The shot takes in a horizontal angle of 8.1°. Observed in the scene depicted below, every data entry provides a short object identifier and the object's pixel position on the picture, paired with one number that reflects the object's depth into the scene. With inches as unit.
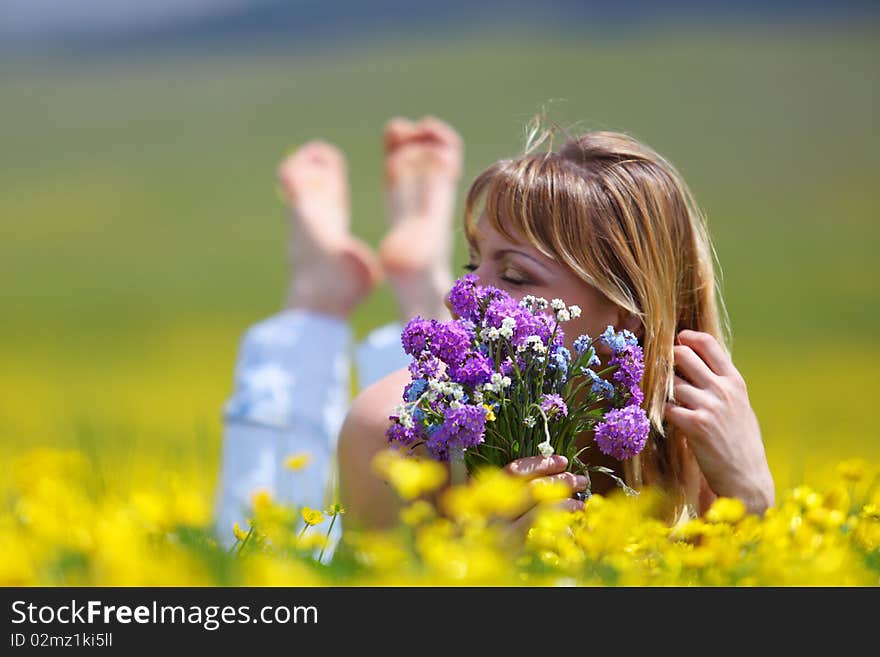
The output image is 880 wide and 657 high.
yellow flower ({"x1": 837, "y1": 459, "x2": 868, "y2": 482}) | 221.4
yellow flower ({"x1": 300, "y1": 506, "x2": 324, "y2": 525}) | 215.8
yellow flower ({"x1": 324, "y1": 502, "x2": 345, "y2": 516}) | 215.8
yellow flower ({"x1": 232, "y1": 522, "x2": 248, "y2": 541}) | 216.0
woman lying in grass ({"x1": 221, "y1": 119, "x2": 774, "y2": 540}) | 223.1
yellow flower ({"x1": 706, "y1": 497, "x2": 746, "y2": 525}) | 214.0
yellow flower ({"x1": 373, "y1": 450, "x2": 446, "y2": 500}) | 206.8
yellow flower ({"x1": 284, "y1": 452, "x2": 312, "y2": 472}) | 223.2
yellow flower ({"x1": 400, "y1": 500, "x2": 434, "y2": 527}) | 209.5
